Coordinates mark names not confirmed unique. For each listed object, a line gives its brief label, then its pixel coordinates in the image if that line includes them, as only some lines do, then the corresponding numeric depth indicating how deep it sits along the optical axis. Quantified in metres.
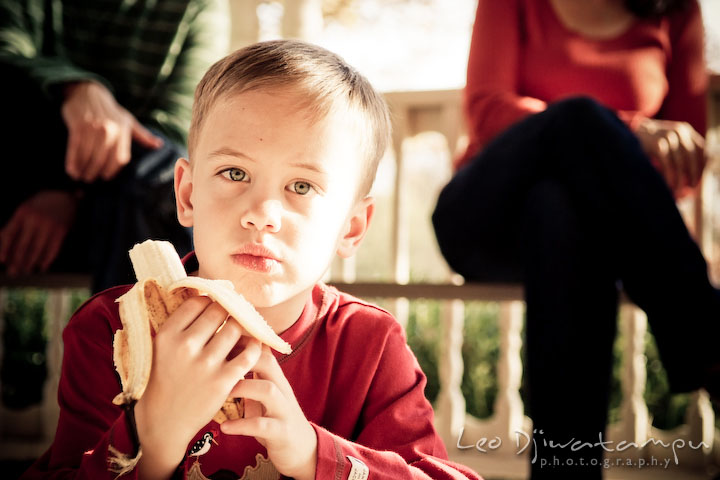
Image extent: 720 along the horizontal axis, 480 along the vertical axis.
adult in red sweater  1.30
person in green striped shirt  1.48
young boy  0.70
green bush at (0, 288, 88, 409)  3.63
